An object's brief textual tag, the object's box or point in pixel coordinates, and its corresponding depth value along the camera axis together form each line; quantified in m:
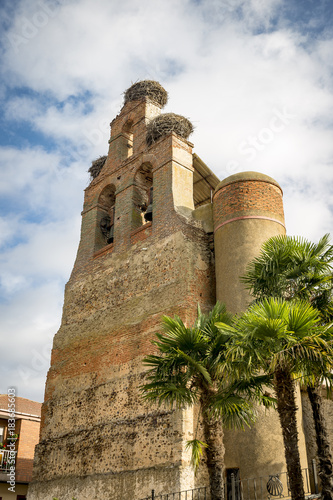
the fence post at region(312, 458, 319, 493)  12.17
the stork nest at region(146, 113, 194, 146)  18.73
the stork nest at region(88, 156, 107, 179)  22.34
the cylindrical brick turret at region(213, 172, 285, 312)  14.20
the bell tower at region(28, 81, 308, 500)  13.71
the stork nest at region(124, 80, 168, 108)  21.62
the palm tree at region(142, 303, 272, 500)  9.77
